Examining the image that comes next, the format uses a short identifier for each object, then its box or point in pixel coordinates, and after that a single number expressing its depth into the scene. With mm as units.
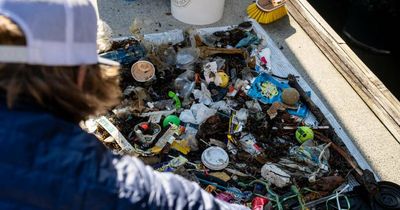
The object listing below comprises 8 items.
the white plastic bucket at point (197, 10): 2850
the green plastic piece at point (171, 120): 2185
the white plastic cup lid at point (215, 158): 2020
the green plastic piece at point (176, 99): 2305
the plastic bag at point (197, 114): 2225
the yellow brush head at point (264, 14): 2990
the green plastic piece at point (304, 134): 2195
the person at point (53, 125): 909
